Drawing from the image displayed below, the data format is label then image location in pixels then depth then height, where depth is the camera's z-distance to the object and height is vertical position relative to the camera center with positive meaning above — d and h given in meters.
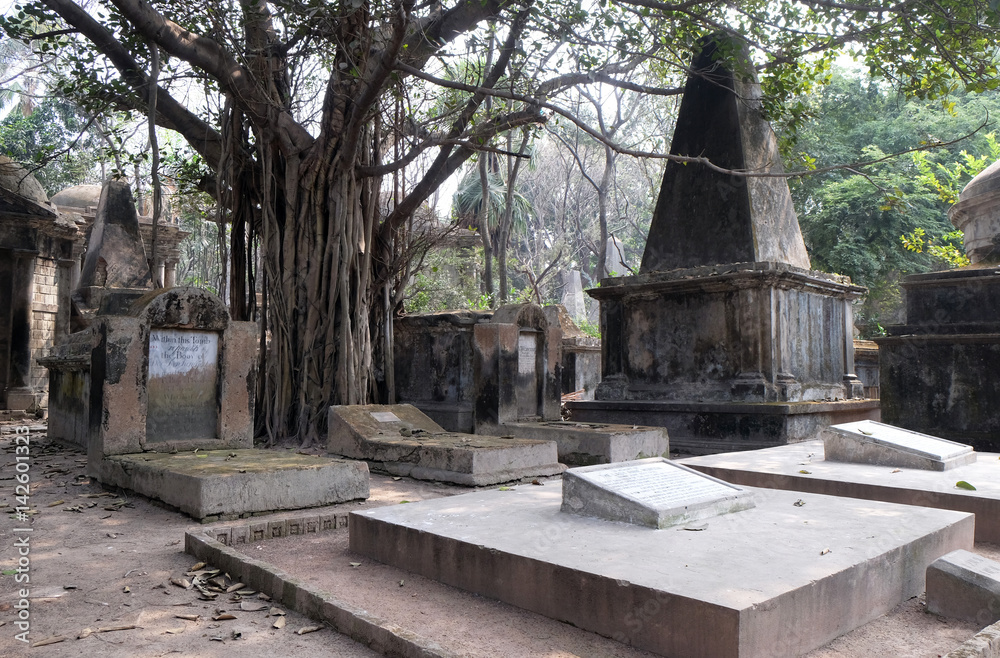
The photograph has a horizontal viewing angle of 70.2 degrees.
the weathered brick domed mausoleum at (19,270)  11.15 +1.38
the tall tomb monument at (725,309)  7.48 +0.51
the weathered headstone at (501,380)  6.89 -0.32
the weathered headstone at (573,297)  35.44 +2.91
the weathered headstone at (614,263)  33.80 +4.83
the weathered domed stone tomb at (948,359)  6.97 -0.06
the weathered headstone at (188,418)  4.72 -0.53
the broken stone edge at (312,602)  2.34 -0.95
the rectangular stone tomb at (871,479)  3.97 -0.81
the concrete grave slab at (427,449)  5.91 -0.84
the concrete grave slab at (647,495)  3.32 -0.70
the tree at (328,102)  7.36 +2.92
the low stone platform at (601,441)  6.57 -0.84
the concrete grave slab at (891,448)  4.91 -0.68
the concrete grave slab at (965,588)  2.71 -0.92
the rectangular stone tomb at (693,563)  2.32 -0.82
